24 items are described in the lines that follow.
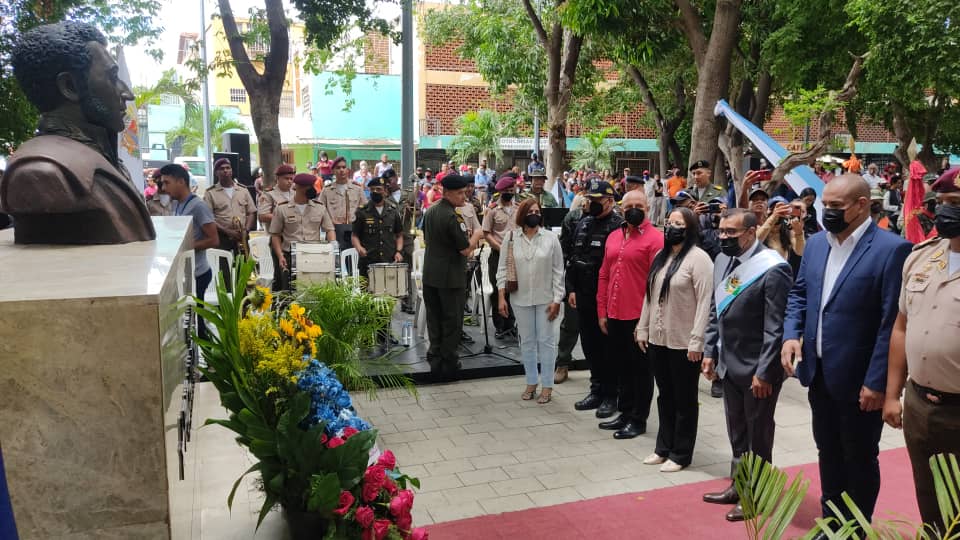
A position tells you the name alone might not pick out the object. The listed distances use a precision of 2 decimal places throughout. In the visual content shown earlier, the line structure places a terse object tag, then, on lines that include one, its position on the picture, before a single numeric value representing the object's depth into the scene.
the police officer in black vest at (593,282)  6.54
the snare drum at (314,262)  7.88
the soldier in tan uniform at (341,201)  11.14
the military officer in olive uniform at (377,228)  8.94
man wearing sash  4.26
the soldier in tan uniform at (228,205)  9.34
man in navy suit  3.55
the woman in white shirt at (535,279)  6.54
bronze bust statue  3.50
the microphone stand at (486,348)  8.15
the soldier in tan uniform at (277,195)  9.64
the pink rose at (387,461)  3.46
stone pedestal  2.31
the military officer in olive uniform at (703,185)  8.18
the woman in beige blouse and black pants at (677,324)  5.09
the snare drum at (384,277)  7.78
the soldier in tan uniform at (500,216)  8.52
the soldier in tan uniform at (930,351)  3.09
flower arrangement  3.29
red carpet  4.26
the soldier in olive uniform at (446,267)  7.05
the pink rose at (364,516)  3.21
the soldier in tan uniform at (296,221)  8.70
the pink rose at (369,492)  3.35
